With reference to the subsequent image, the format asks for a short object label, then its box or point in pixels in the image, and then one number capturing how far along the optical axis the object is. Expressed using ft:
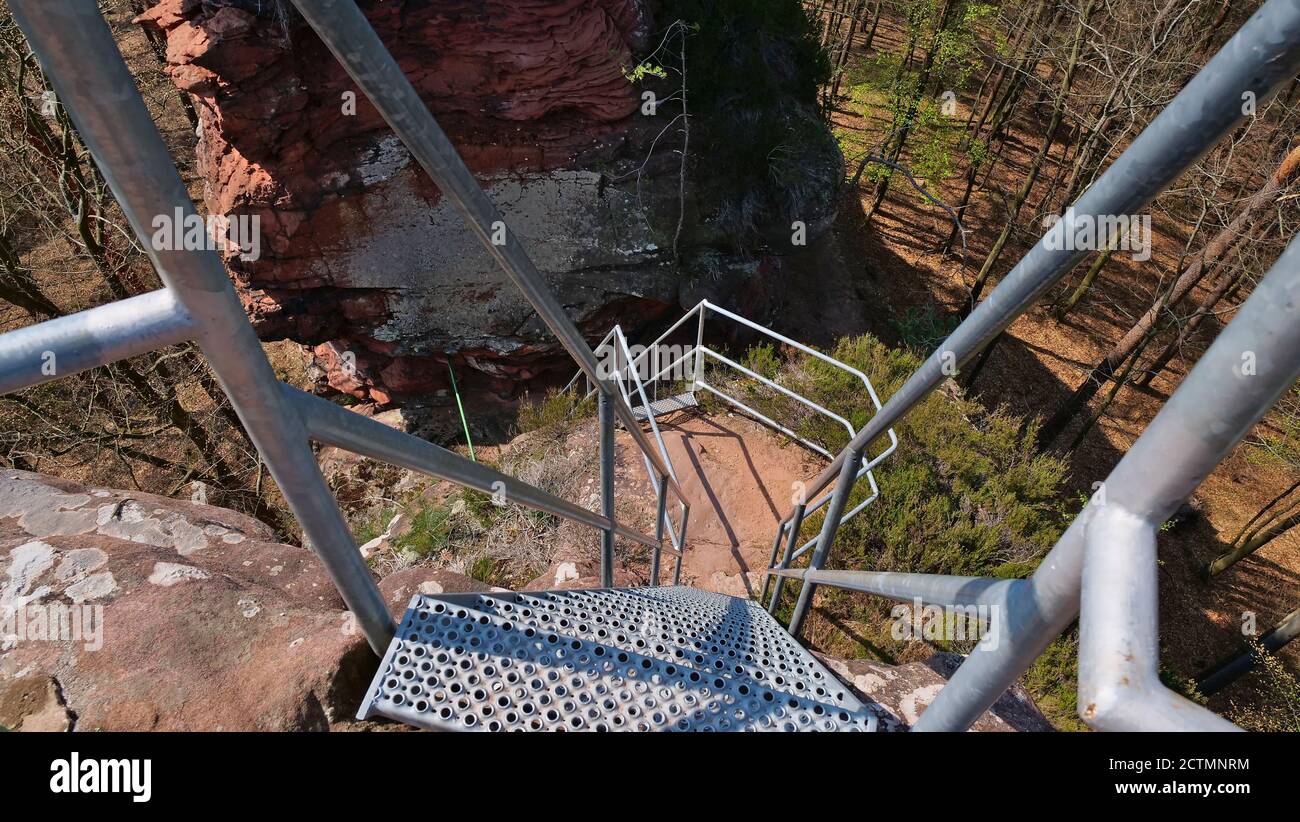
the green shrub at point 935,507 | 17.22
